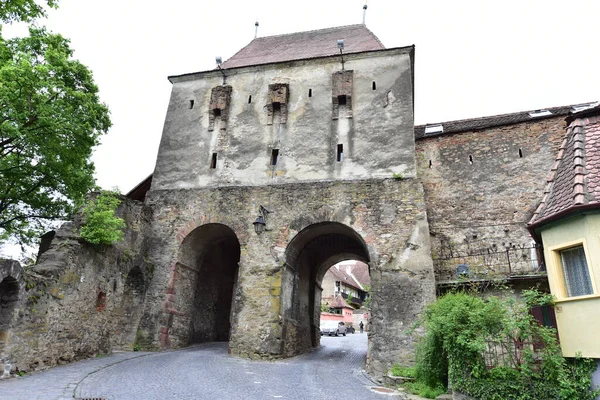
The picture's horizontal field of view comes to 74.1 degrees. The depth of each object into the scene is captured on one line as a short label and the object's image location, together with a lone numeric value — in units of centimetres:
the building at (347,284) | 4634
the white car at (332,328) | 3122
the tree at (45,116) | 1027
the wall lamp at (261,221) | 1292
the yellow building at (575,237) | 703
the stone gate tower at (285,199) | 1253
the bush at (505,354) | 682
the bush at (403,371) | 999
